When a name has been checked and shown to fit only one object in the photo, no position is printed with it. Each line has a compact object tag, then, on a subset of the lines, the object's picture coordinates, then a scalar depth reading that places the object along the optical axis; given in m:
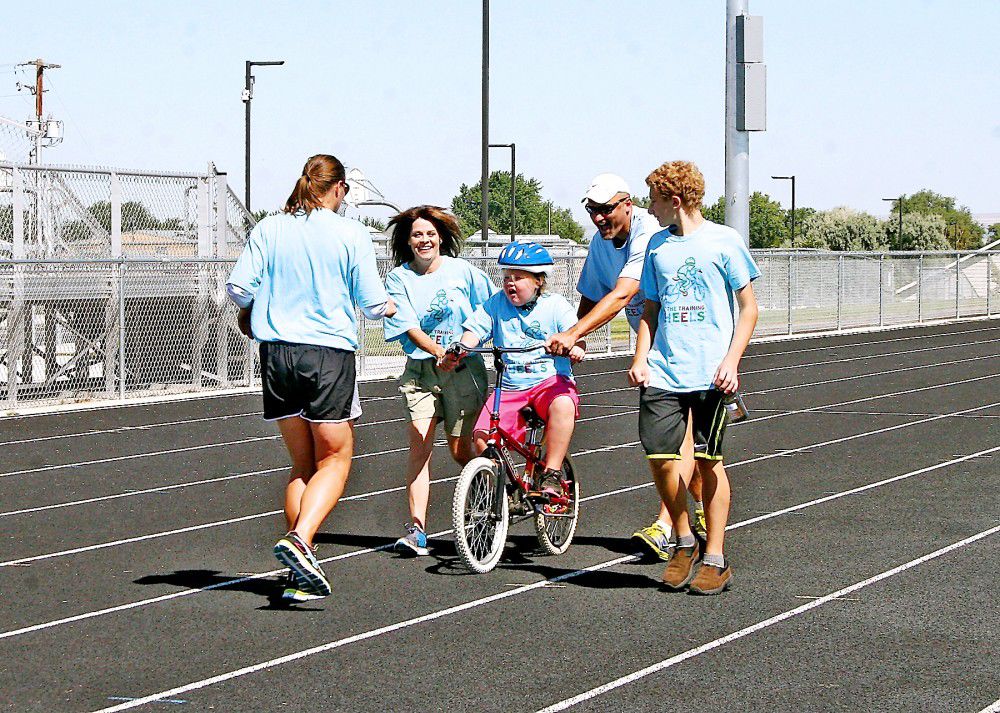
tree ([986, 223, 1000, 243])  146.98
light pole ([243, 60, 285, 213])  42.66
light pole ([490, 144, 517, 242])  64.06
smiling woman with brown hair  8.10
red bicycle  7.36
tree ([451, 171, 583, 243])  148.12
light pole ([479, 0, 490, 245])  35.09
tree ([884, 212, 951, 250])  114.02
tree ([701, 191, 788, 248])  139.25
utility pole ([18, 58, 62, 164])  58.88
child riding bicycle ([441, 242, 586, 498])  7.64
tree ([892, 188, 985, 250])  134.88
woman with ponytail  6.84
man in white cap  7.62
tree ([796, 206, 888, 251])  111.62
